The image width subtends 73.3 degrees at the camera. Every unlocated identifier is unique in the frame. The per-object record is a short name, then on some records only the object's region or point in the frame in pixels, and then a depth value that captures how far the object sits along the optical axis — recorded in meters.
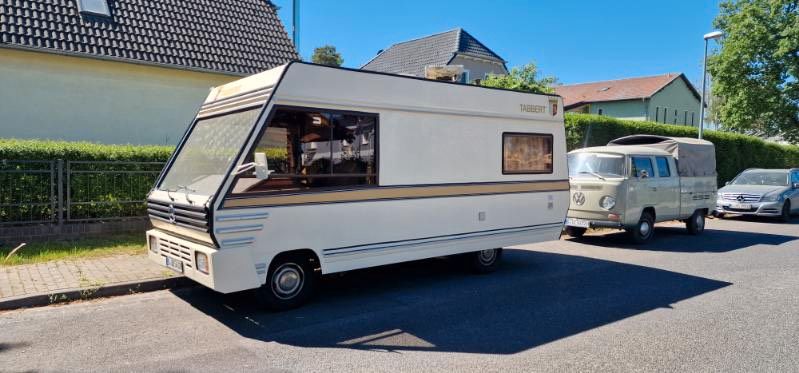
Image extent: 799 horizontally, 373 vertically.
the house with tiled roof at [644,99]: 40.44
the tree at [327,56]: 47.72
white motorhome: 5.45
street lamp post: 18.01
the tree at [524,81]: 18.09
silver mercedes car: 15.97
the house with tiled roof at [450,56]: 28.09
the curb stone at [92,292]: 5.91
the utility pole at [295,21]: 18.05
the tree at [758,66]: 27.59
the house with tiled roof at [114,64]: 11.67
